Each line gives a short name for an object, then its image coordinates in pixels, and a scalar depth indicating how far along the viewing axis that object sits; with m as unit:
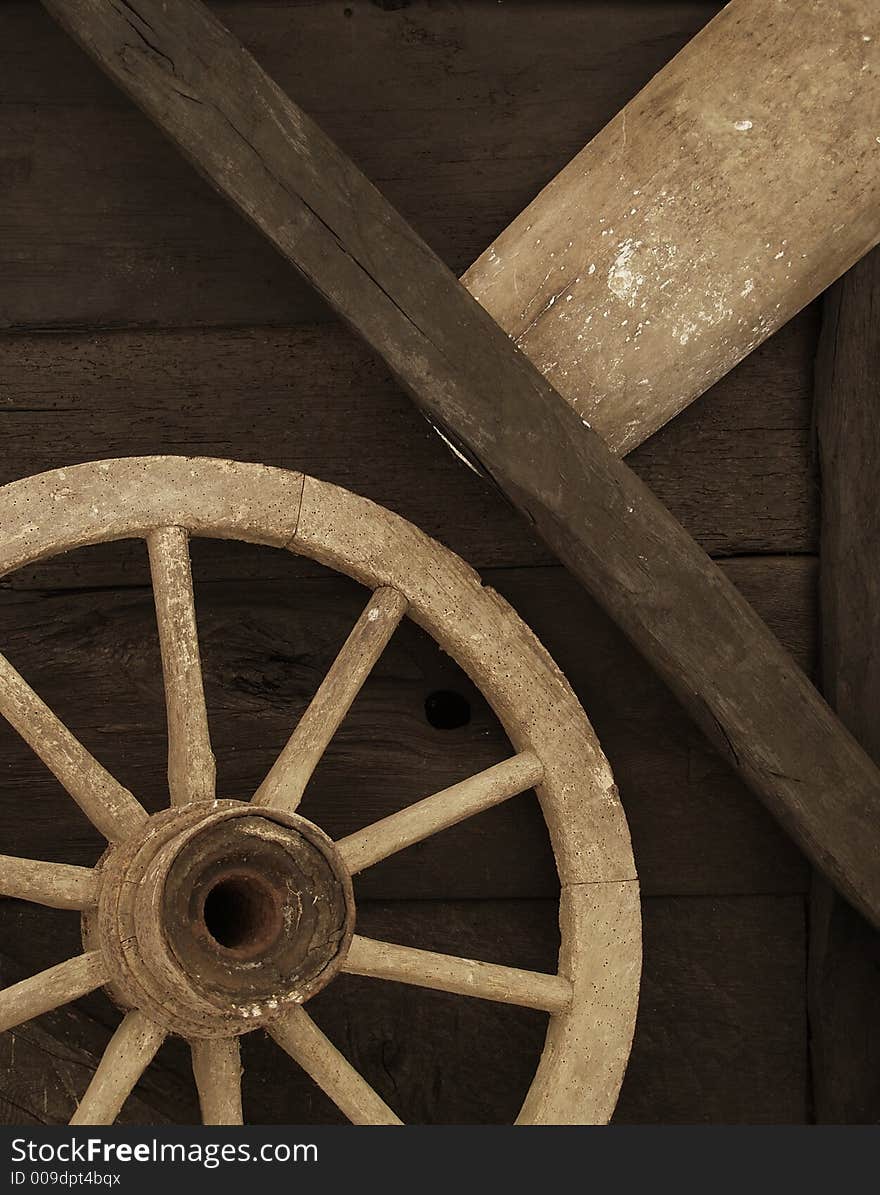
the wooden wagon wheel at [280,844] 1.45
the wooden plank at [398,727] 1.80
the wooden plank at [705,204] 1.74
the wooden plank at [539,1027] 1.82
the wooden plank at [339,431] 1.80
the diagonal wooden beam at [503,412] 1.54
